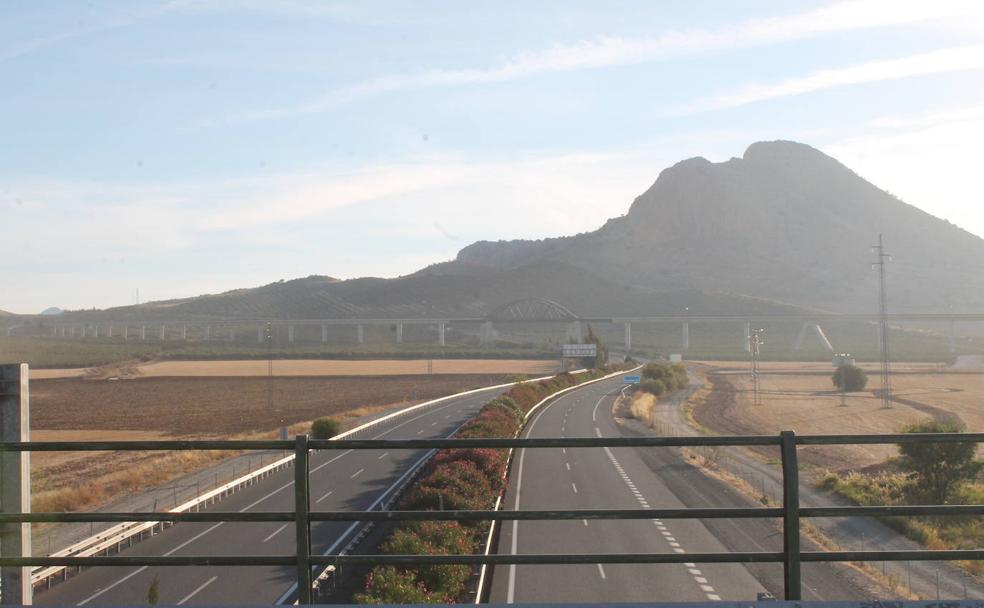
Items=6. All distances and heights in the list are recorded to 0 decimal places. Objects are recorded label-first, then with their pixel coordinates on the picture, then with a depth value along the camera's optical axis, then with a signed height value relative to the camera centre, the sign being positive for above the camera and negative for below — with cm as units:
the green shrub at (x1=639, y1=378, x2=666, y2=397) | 8044 -601
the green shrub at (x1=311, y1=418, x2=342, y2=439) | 4650 -539
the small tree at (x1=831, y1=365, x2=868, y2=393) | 8238 -566
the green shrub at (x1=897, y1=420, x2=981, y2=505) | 2352 -405
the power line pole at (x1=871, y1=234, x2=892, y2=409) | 6191 -227
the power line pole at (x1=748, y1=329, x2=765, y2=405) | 7072 -601
